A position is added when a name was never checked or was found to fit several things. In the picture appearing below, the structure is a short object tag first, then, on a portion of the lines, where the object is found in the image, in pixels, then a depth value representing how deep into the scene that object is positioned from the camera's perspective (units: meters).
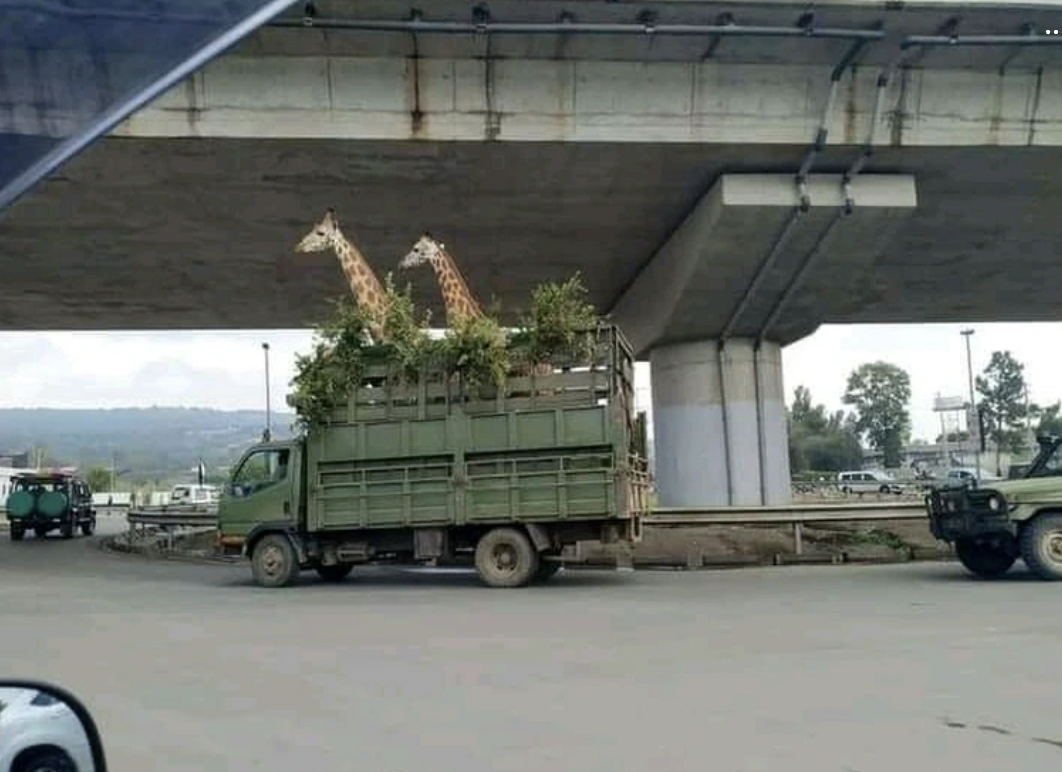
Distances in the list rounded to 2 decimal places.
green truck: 16.23
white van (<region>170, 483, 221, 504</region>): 60.09
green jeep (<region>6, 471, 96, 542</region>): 35.09
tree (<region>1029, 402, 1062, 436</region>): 92.92
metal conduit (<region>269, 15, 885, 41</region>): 15.83
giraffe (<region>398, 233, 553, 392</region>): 19.02
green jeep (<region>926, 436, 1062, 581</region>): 15.29
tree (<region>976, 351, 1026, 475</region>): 96.44
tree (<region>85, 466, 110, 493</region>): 114.71
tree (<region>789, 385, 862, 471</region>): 104.94
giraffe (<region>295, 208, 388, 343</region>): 18.61
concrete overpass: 16.52
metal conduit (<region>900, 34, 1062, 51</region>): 16.58
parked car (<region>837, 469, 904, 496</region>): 51.16
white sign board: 91.77
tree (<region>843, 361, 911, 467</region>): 104.38
